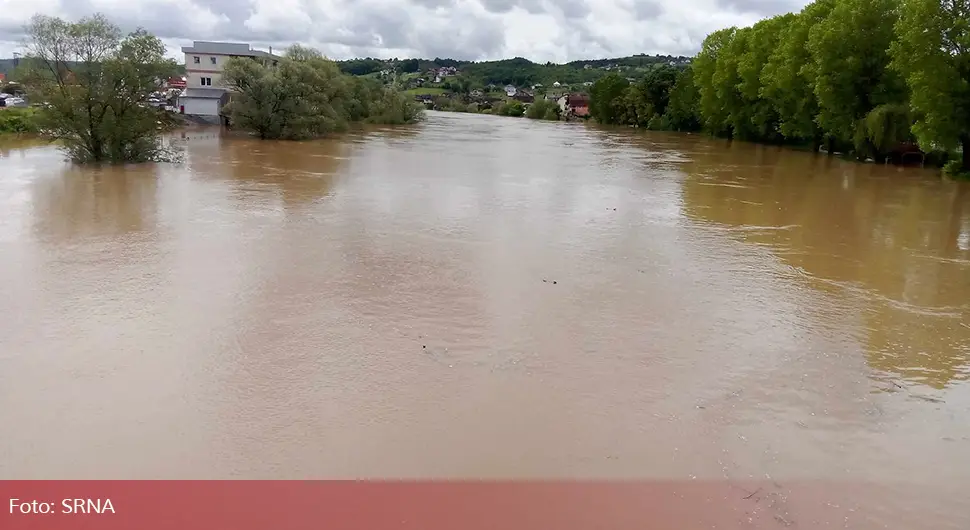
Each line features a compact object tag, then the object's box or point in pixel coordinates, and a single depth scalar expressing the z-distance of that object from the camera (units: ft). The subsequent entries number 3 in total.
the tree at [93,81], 79.71
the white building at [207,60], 179.01
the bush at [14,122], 119.85
